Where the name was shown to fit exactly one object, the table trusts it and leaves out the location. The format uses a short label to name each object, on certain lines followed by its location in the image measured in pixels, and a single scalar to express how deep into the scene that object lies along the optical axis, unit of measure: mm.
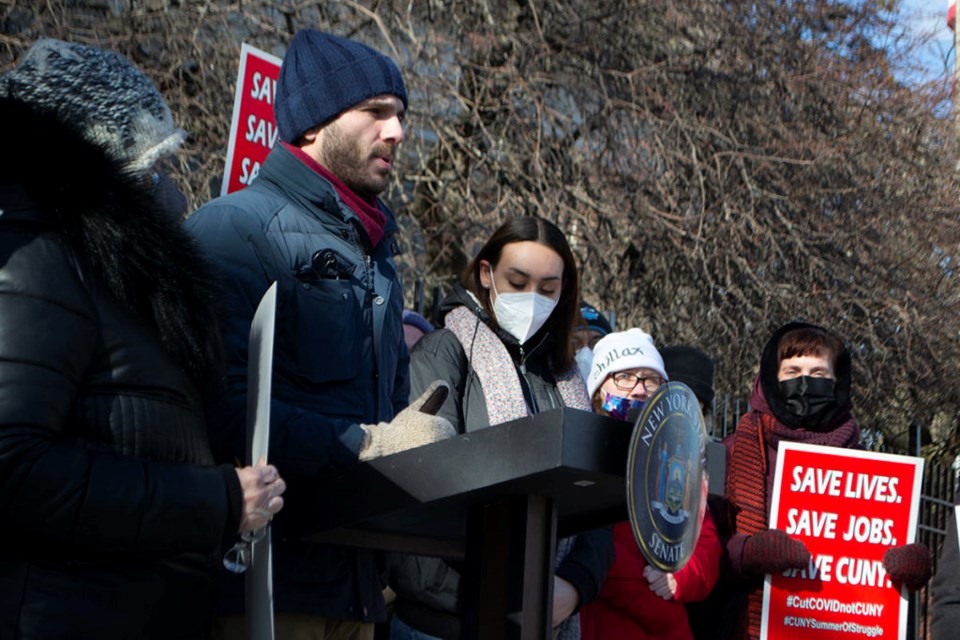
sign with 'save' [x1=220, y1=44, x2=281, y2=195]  4902
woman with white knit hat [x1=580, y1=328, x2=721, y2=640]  4484
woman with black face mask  4961
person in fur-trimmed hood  2072
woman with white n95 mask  3691
